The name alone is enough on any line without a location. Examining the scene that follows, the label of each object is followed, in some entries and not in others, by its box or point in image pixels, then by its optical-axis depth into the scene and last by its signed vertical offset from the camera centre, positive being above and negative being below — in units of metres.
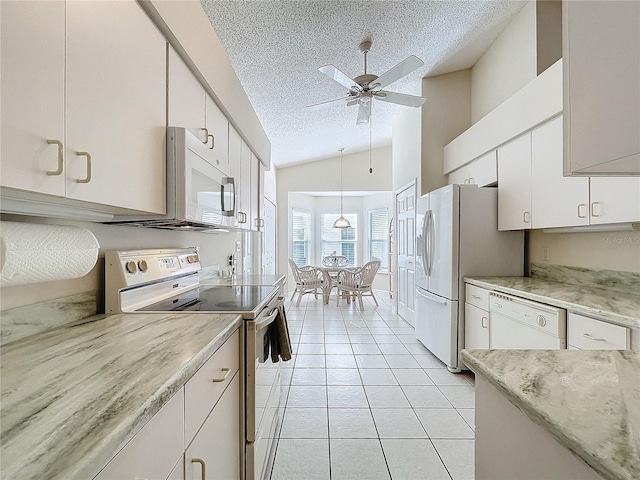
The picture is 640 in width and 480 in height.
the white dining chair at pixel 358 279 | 5.90 -0.68
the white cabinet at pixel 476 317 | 2.63 -0.63
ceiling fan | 2.59 +1.35
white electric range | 1.40 -0.31
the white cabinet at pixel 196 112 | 1.38 +0.63
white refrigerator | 2.96 -0.07
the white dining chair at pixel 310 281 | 6.16 -0.75
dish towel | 1.88 -0.57
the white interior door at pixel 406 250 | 4.60 -0.13
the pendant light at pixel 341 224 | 7.03 +0.36
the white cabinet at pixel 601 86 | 0.79 +0.40
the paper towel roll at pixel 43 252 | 0.84 -0.04
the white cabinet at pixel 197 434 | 0.63 -0.48
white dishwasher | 1.84 -0.52
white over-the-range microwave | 1.35 +0.24
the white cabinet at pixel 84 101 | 0.69 +0.36
